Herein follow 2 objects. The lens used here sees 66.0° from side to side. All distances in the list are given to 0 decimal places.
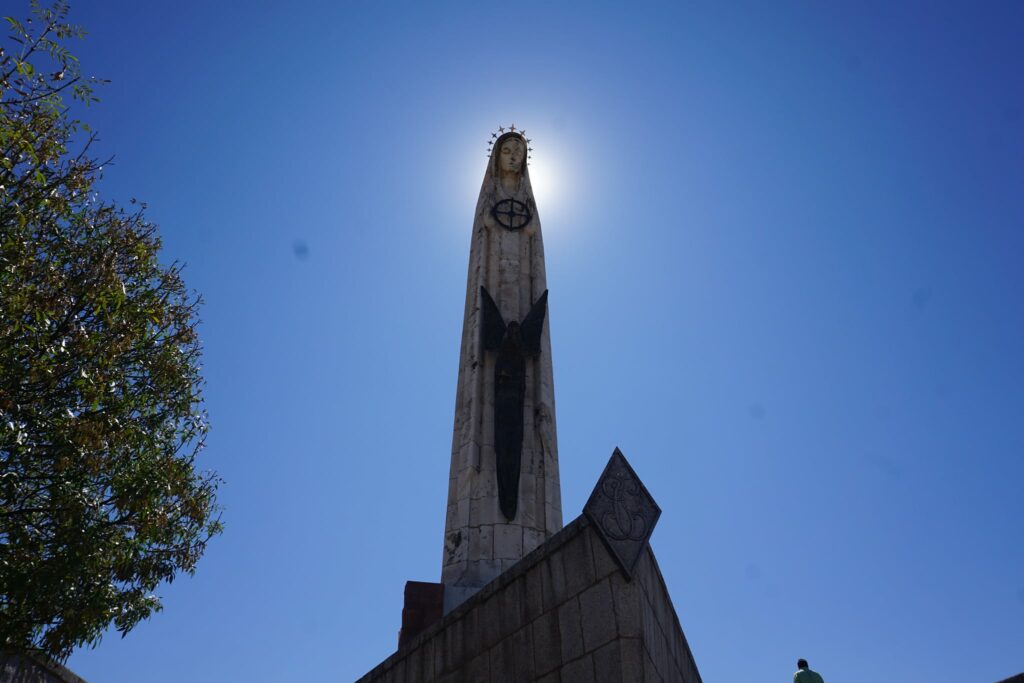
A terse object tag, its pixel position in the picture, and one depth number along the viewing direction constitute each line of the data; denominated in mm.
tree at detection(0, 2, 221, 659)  9422
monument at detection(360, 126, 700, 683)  7156
